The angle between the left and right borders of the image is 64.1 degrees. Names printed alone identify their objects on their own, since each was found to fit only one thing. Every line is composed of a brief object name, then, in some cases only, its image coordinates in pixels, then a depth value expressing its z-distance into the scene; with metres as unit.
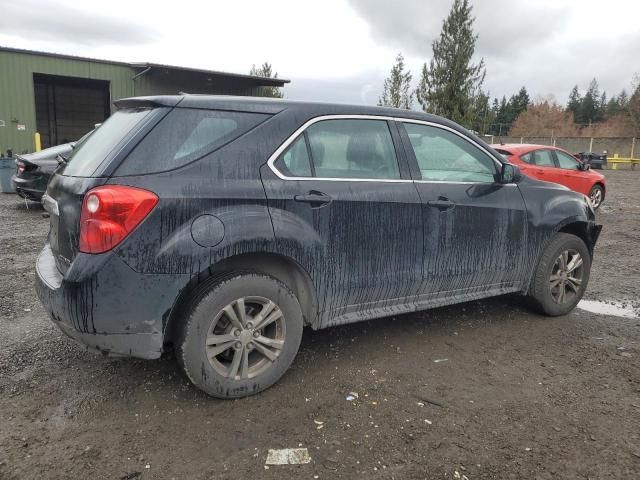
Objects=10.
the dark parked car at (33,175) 9.59
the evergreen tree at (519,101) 102.31
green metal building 18.89
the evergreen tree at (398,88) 27.09
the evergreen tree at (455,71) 26.92
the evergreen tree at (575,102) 103.66
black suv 2.62
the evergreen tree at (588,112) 98.19
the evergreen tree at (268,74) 26.31
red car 10.90
